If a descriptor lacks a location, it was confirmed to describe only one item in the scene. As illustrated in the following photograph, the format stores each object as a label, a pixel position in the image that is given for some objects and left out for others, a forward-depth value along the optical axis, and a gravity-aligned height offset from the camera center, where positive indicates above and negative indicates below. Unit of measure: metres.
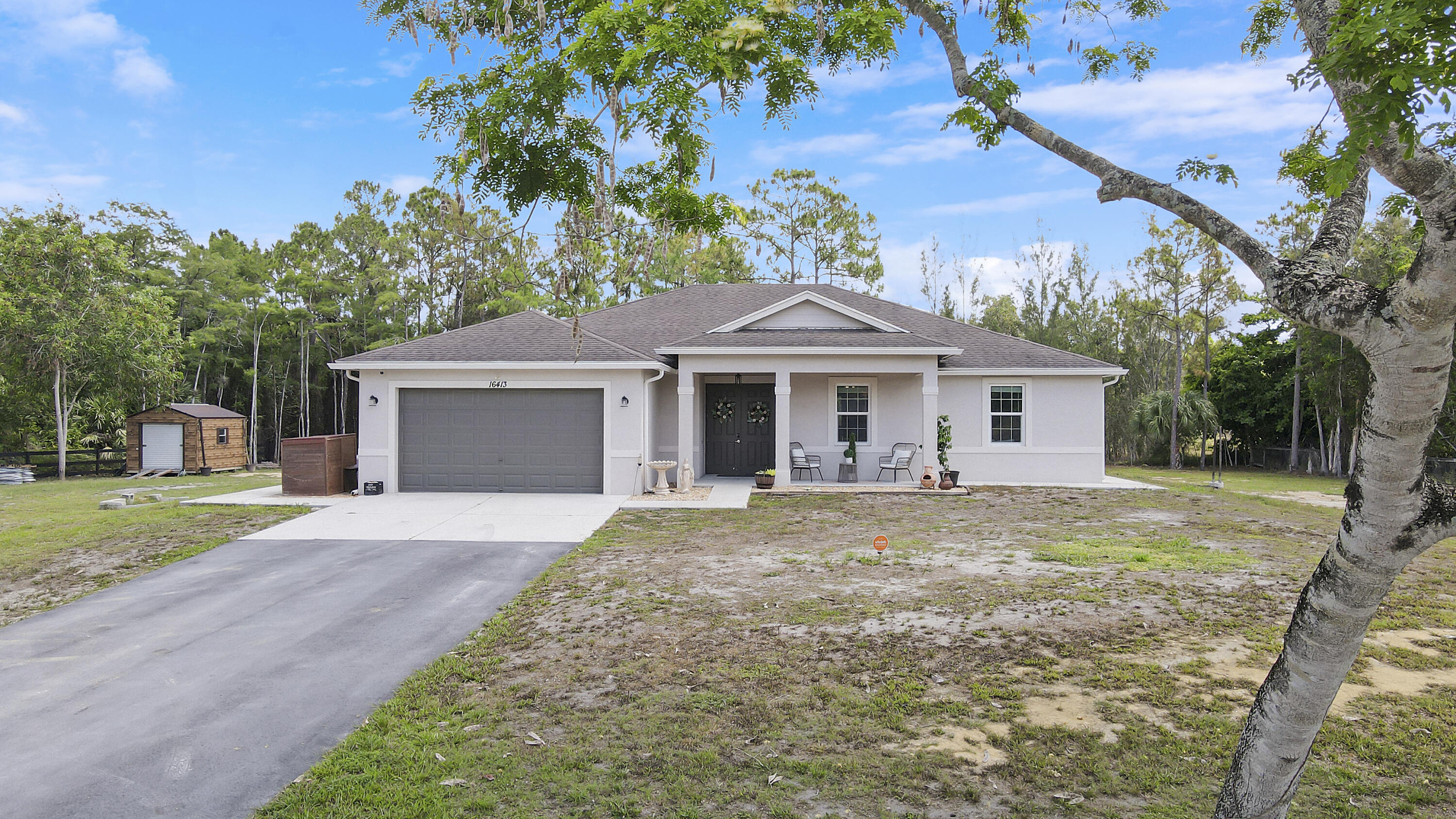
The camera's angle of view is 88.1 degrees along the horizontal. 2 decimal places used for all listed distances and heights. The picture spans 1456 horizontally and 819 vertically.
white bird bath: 15.18 -1.07
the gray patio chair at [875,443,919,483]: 16.62 -0.88
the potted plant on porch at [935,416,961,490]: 16.64 -0.48
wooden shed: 21.81 -0.49
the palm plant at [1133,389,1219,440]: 24.36 +0.14
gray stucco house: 14.98 +0.47
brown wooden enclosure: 14.60 -0.86
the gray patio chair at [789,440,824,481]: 16.89 -0.94
